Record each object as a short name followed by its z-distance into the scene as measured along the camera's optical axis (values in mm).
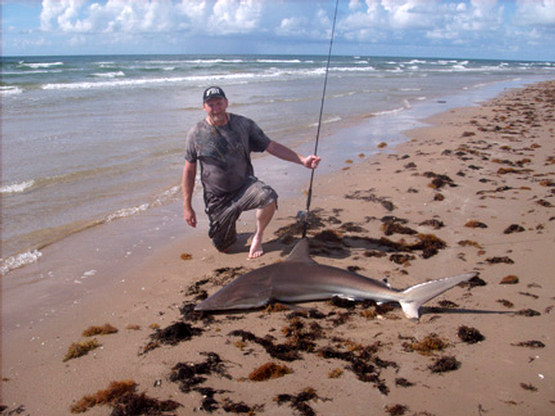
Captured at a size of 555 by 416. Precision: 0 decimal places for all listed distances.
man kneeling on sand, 4527
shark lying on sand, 3422
